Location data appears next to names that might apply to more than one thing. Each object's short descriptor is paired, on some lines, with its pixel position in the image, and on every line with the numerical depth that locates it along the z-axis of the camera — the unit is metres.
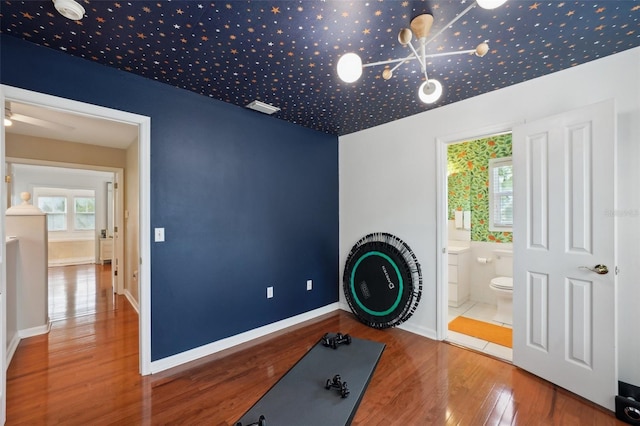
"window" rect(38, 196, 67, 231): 7.21
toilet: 3.36
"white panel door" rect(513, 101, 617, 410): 1.87
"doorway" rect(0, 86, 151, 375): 2.25
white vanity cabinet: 3.77
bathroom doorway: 3.55
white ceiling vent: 2.75
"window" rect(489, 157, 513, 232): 3.83
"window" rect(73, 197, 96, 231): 7.61
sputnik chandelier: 1.30
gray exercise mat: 1.22
